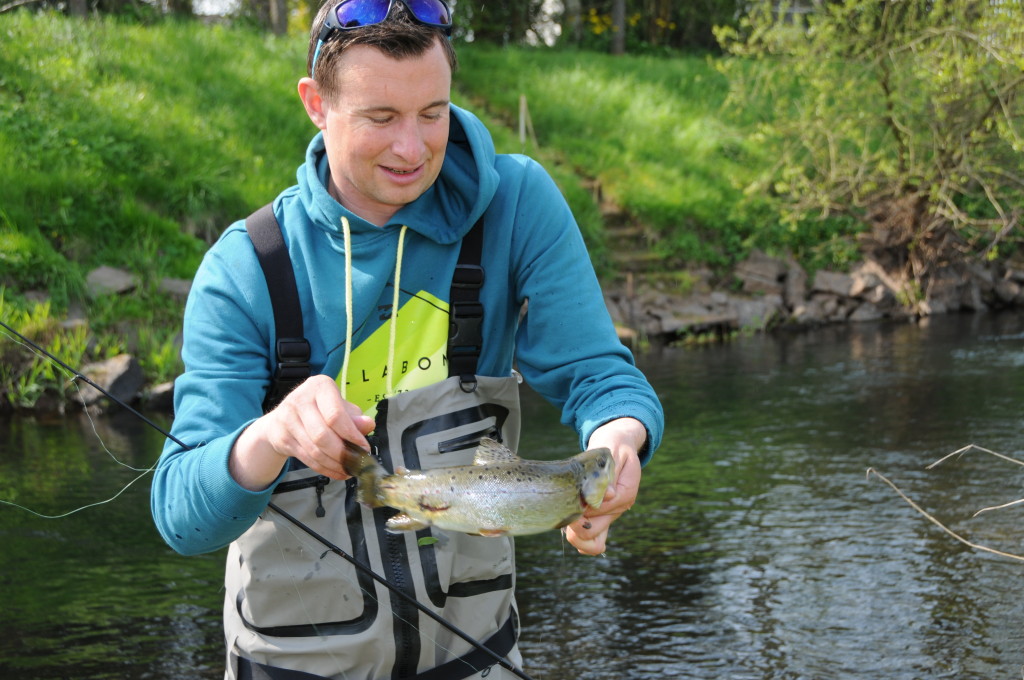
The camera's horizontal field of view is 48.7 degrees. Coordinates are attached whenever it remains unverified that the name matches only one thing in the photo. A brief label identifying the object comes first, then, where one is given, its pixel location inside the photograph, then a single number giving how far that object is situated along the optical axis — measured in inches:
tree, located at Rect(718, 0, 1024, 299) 634.8
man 86.0
